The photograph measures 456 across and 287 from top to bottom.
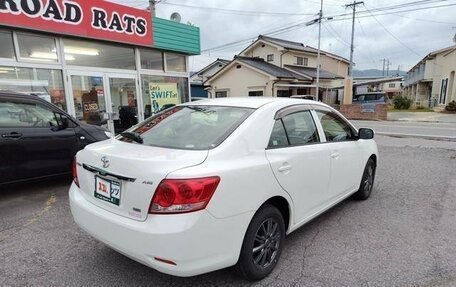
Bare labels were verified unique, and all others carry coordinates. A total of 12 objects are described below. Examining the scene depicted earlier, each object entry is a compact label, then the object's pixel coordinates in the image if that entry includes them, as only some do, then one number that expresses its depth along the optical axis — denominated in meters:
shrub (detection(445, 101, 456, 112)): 22.97
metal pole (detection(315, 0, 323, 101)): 25.72
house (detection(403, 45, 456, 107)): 25.66
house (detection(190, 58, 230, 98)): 35.09
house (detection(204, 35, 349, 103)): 25.45
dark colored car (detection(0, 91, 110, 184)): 4.30
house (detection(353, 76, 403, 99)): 62.66
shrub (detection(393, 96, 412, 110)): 30.53
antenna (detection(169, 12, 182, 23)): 10.01
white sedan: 2.02
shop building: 6.61
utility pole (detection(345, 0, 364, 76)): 28.00
